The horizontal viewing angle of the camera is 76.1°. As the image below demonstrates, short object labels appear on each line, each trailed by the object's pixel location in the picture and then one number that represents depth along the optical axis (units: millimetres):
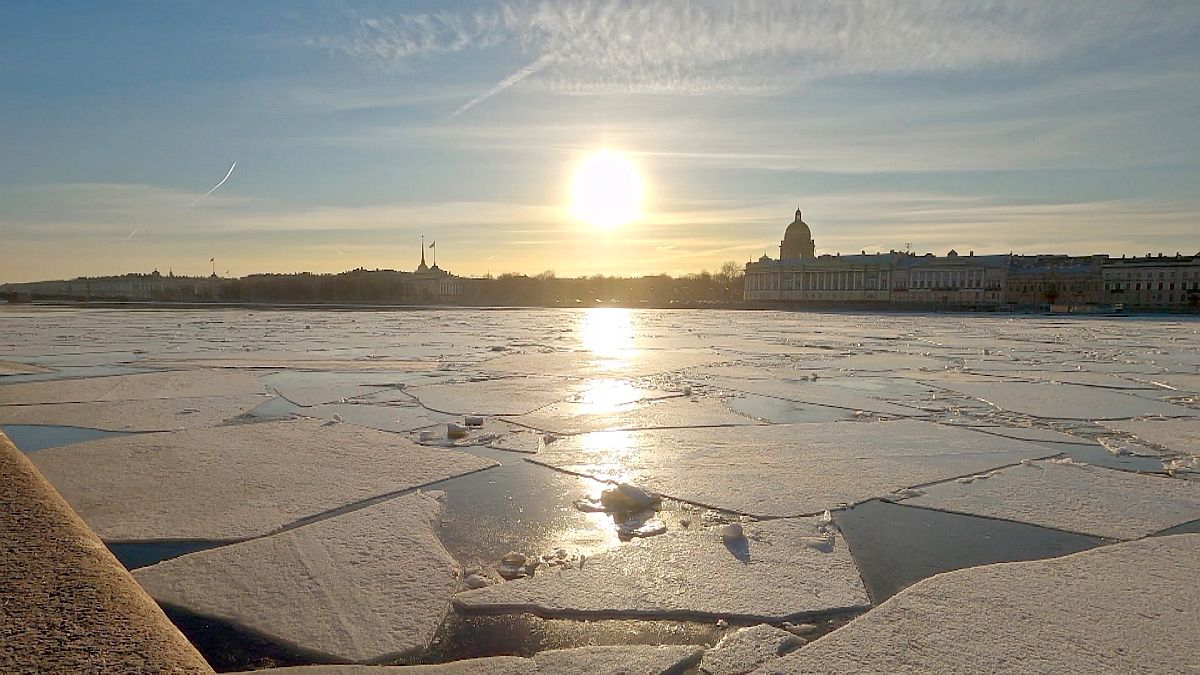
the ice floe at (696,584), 3307
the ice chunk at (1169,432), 6559
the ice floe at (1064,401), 8430
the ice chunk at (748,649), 2791
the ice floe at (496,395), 8578
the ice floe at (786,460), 5066
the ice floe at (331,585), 3031
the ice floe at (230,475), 4402
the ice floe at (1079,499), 4477
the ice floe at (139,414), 7316
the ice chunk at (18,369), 11832
